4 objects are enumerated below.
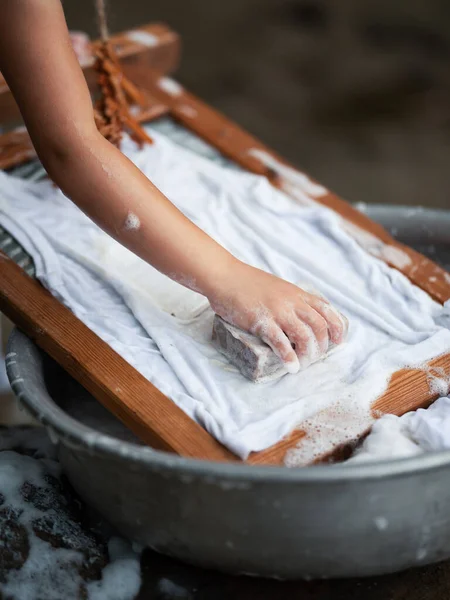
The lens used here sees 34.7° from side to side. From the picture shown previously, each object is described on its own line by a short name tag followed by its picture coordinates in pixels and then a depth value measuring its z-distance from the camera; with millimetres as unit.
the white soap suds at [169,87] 1922
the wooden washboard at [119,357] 1131
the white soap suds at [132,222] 1260
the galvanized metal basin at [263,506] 983
